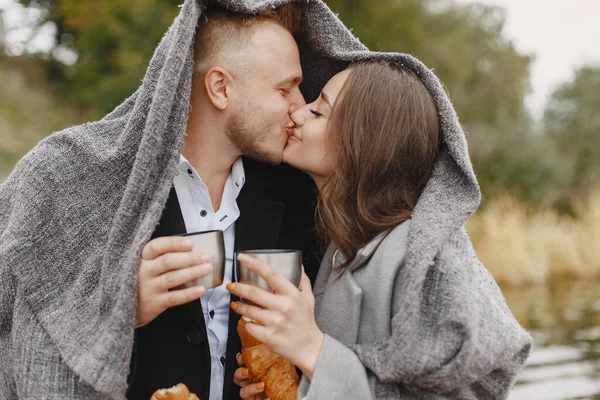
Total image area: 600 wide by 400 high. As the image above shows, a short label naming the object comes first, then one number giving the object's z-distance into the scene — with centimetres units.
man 247
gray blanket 210
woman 199
